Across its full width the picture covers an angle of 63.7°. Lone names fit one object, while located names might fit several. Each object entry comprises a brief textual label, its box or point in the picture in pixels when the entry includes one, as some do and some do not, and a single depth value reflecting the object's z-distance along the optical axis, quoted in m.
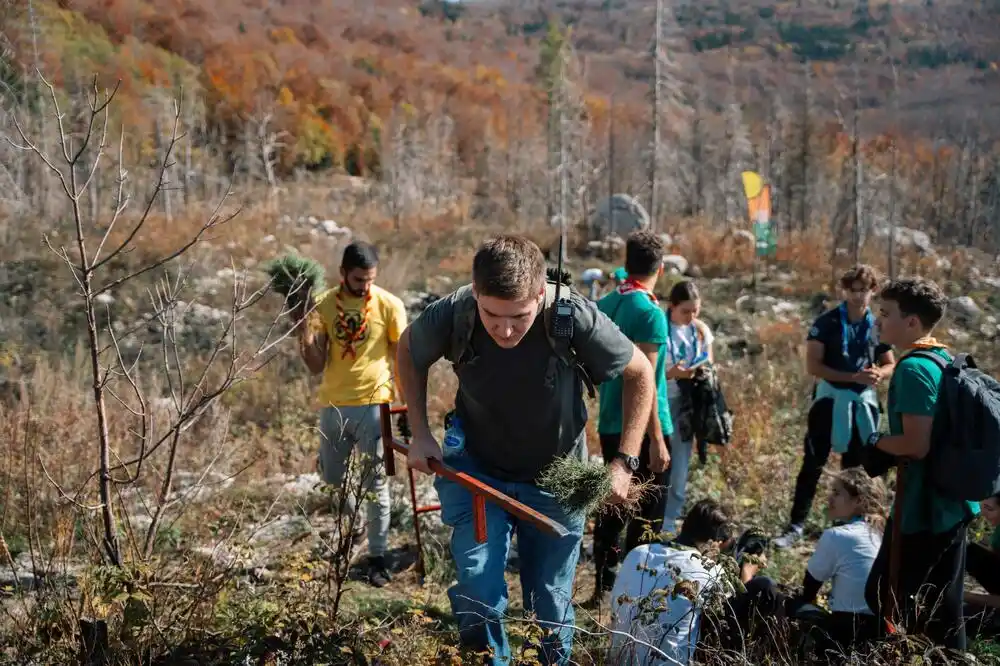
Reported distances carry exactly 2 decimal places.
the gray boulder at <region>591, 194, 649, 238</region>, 21.70
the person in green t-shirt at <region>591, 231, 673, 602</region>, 3.80
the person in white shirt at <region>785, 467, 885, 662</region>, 3.41
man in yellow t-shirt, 4.26
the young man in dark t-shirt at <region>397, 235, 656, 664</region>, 2.66
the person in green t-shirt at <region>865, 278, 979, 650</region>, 3.00
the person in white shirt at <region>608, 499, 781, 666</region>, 2.62
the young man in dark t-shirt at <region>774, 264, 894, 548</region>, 4.77
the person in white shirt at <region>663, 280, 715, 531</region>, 4.75
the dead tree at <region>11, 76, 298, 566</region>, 2.51
